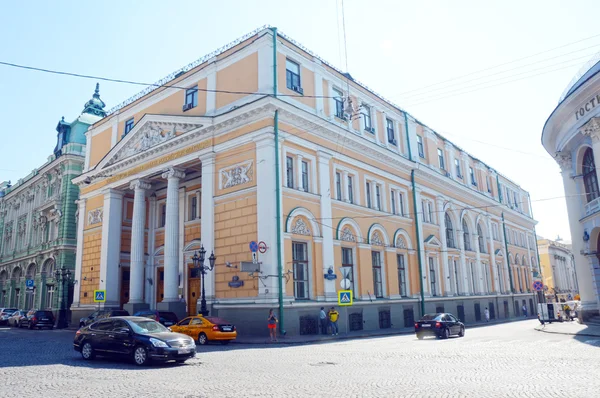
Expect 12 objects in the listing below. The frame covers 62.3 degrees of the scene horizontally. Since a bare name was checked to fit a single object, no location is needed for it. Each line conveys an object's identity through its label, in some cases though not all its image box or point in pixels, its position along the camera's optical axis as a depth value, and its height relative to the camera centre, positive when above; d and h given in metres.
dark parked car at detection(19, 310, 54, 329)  35.59 -0.41
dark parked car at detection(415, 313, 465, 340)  23.23 -1.18
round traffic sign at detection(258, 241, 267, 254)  23.67 +2.78
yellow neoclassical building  25.03 +6.52
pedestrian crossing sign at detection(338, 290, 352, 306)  22.09 +0.28
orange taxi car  20.41 -0.86
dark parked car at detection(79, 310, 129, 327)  27.83 -0.13
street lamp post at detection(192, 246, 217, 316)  24.25 +2.12
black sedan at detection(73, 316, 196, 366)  13.30 -0.84
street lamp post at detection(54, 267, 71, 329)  39.09 +2.07
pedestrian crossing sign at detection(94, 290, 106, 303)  31.17 +1.00
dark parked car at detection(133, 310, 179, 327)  23.97 -0.29
